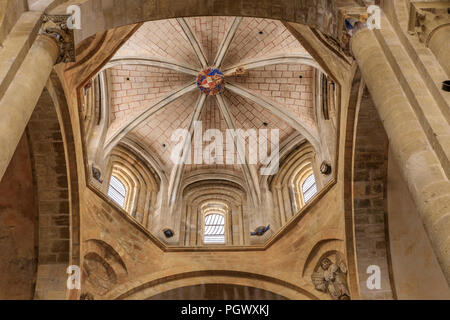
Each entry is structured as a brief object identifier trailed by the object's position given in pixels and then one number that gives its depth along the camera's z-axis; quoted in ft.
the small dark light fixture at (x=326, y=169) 41.75
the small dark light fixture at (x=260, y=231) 47.11
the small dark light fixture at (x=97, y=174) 42.63
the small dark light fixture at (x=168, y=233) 46.91
